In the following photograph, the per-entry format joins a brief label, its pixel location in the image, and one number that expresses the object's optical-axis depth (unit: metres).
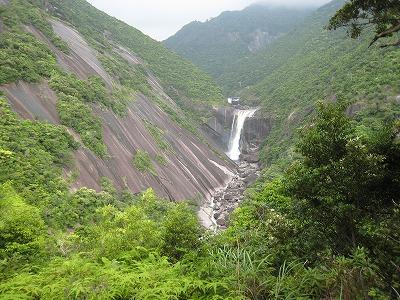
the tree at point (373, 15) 8.96
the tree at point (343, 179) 7.95
